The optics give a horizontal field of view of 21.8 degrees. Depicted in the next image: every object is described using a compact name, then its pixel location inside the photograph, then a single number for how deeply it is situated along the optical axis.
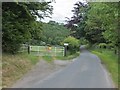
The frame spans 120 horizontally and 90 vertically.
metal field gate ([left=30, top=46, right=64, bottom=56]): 31.04
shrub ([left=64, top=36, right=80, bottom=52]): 42.13
